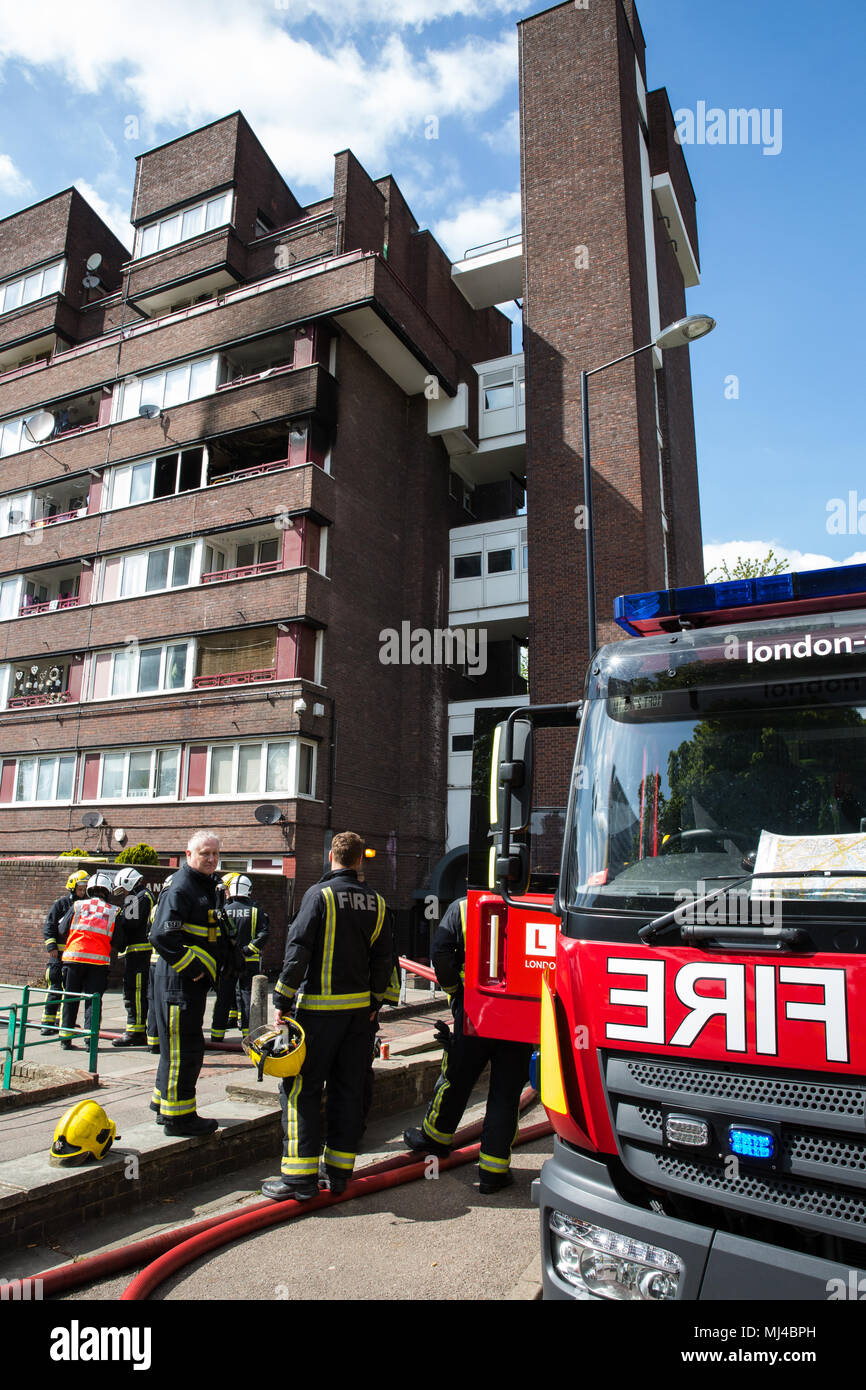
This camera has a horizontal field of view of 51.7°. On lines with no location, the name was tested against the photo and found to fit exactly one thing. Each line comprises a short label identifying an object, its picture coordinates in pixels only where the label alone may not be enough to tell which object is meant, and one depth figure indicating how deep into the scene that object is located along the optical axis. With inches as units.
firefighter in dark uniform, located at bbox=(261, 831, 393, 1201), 193.8
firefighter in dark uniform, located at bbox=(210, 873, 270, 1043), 403.2
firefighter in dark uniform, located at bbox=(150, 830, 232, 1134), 209.2
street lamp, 508.1
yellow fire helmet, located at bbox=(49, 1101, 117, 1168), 183.9
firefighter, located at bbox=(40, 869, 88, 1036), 406.6
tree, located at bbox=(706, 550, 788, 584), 1310.3
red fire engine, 105.5
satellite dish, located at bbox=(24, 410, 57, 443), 1073.5
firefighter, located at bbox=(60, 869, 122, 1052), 376.2
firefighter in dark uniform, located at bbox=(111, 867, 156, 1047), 378.9
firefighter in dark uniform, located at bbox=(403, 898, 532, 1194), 207.5
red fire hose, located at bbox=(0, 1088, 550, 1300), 149.4
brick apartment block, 864.9
